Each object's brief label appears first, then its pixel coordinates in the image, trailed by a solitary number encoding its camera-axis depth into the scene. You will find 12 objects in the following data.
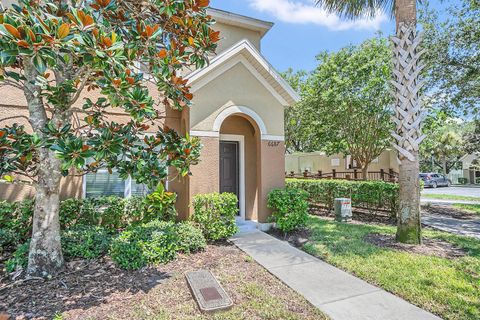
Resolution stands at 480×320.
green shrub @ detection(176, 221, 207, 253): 6.59
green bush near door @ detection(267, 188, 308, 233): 8.29
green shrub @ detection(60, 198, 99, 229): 7.59
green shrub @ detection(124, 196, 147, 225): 8.27
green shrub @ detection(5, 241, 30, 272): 5.25
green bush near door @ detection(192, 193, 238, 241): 7.42
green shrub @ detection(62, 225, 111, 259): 6.14
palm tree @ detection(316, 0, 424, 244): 7.08
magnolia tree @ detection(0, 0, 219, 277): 3.34
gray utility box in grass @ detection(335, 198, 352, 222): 10.97
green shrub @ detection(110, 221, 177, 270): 5.64
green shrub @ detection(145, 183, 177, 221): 8.10
